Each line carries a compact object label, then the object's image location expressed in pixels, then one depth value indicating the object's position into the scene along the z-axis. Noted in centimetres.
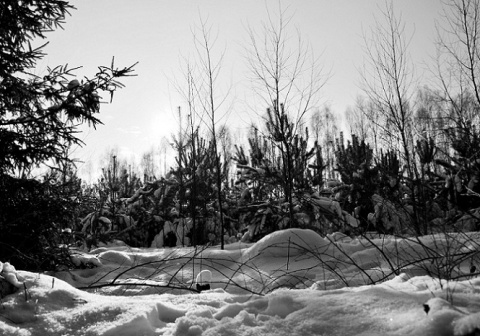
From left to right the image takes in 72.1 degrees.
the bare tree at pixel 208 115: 859
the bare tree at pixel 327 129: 3060
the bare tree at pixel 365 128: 2214
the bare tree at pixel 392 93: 862
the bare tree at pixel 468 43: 697
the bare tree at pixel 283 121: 746
